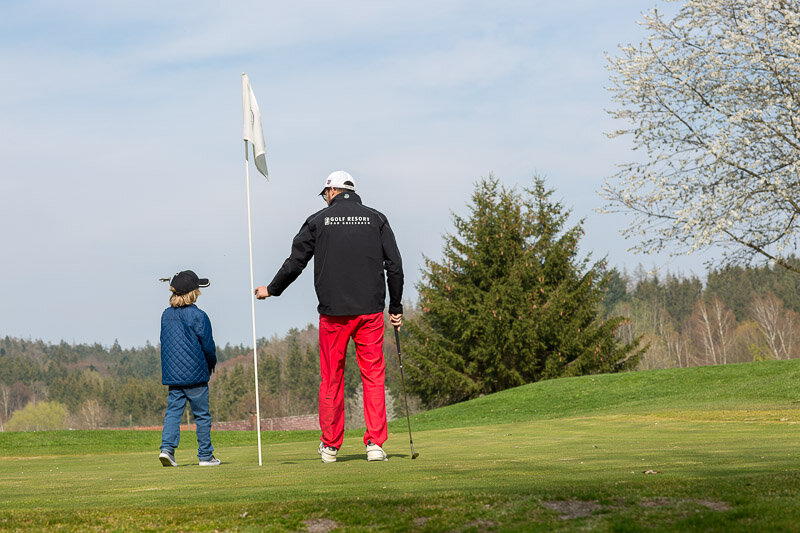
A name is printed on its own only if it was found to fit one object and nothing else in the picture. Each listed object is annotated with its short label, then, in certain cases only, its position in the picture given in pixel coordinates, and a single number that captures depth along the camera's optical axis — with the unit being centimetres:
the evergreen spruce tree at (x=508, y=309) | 3544
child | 894
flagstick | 859
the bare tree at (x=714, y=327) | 9648
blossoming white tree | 1964
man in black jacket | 788
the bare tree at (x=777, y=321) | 8631
